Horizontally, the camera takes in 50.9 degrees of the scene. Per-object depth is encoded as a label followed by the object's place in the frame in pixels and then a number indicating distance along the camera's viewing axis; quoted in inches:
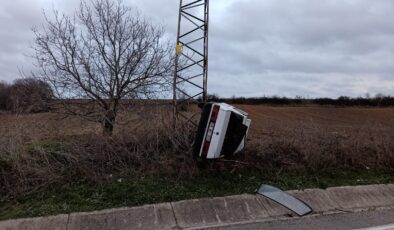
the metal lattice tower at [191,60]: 415.2
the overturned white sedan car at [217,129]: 291.1
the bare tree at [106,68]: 416.8
